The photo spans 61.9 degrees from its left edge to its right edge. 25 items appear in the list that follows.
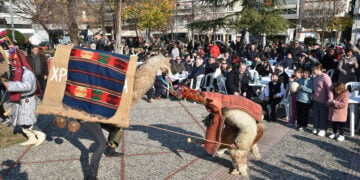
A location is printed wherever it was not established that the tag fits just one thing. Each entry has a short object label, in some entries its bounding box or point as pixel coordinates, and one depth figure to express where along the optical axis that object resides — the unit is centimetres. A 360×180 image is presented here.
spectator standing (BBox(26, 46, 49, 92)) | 895
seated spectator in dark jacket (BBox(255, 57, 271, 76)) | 1054
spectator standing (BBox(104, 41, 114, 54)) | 1844
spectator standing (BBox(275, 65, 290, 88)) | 828
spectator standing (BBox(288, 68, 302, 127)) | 728
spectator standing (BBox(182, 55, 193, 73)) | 1168
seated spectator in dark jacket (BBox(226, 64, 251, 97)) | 810
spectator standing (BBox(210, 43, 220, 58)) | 1537
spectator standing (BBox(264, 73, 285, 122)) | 766
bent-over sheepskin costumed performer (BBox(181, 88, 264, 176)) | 443
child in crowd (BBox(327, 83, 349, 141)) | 609
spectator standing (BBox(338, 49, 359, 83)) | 845
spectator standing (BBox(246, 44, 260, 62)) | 1347
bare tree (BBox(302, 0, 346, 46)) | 3145
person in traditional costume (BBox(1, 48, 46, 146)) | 509
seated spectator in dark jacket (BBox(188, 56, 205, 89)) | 1003
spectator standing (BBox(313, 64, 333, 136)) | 638
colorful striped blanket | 395
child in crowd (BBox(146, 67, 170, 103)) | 968
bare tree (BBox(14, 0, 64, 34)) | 2653
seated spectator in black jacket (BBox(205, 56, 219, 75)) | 1032
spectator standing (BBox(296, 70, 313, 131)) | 685
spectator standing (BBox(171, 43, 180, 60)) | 1552
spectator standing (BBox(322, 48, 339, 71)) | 1051
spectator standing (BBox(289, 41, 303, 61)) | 1283
